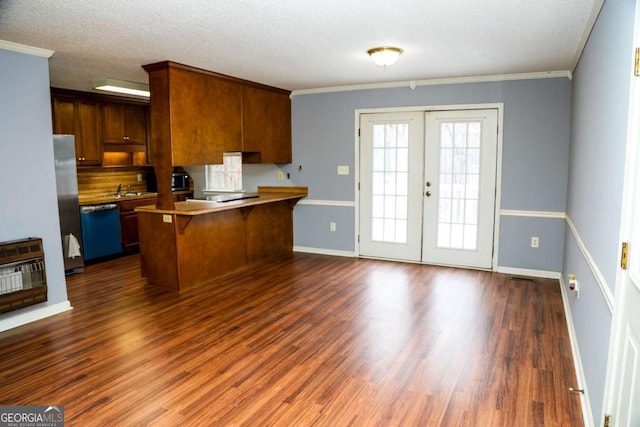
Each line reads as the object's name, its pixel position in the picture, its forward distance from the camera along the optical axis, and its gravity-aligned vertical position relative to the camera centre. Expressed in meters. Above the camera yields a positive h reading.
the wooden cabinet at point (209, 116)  4.26 +0.63
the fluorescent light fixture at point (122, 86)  4.66 +0.96
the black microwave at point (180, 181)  7.07 -0.14
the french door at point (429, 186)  5.18 -0.19
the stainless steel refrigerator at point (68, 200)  5.18 -0.32
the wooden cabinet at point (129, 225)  6.14 -0.75
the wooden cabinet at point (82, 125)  5.68 +0.65
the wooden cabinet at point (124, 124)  6.23 +0.73
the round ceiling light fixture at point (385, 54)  3.67 +1.00
